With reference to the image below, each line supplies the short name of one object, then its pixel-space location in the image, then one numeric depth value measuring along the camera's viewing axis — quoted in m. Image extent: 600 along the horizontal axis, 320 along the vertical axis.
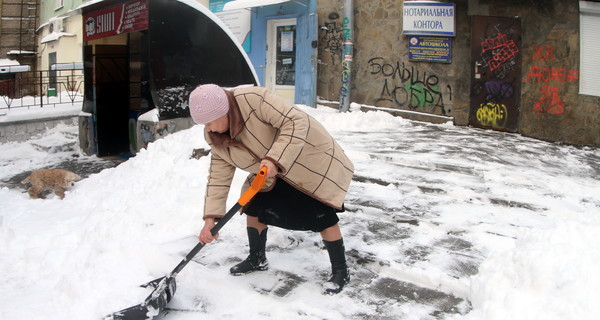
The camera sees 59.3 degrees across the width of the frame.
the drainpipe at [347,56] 11.34
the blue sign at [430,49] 10.79
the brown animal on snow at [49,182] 6.82
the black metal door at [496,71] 10.19
